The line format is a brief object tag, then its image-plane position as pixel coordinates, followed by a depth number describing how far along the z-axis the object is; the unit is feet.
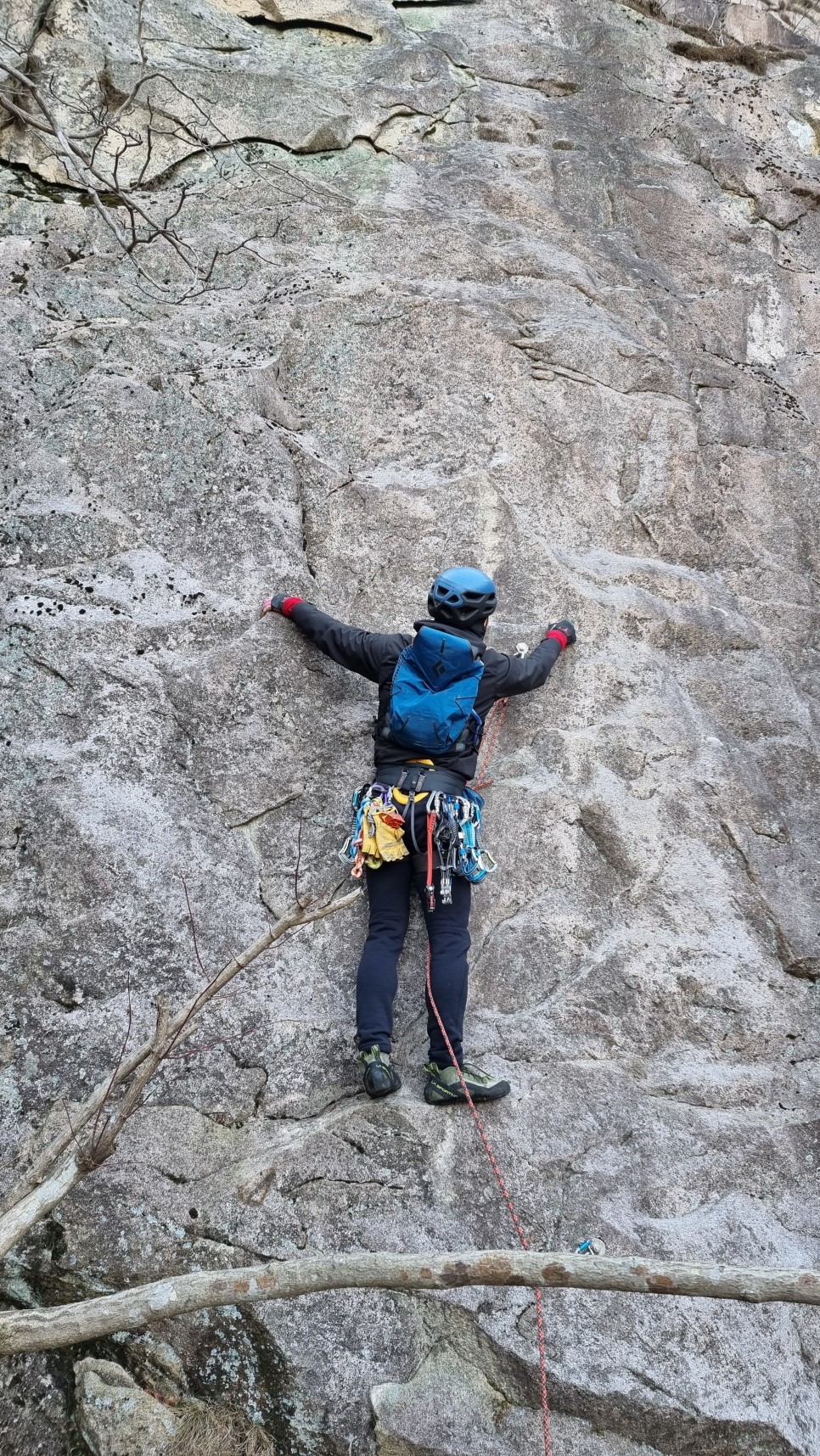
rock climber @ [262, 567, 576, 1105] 15.69
